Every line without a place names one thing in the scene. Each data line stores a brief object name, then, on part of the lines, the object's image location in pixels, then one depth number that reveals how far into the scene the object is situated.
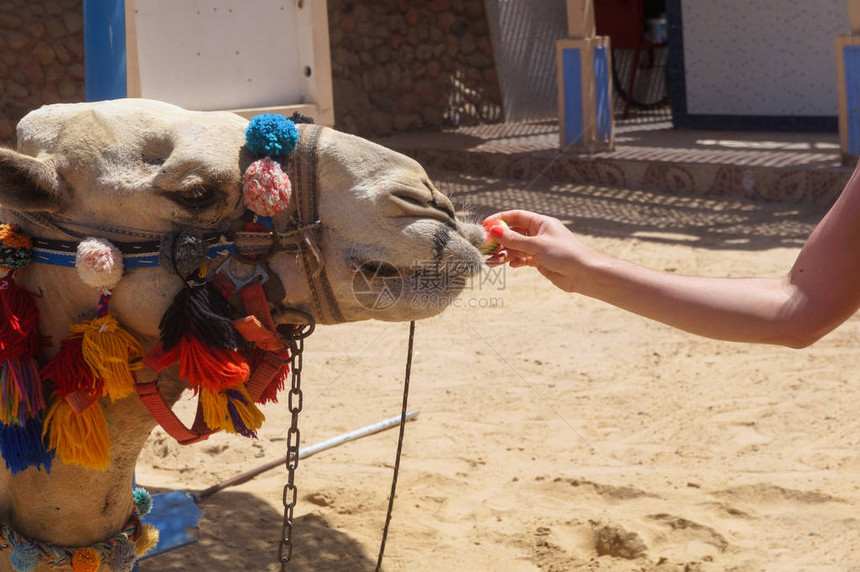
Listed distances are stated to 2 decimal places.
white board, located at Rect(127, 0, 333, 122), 4.66
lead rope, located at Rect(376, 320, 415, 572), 2.65
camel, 2.11
